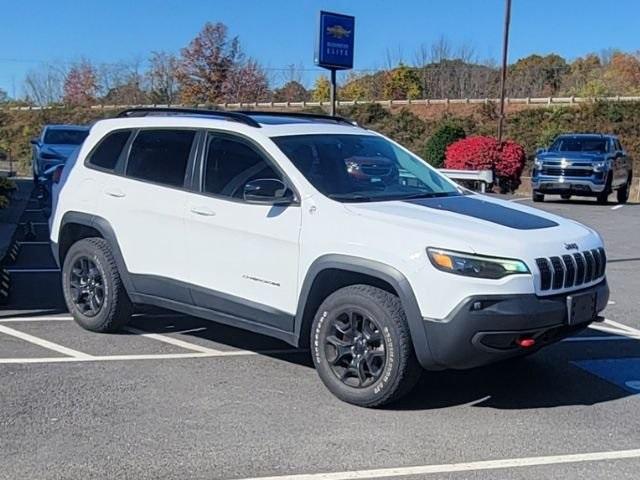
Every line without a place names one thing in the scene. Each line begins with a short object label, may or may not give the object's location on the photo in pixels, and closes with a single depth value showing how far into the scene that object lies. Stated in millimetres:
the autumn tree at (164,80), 63594
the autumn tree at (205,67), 62156
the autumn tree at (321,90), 64006
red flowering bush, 26656
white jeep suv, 4875
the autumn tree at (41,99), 65688
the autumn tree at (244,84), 63344
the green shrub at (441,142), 30830
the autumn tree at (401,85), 62531
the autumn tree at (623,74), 53934
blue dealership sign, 22875
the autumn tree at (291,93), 67250
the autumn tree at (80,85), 66312
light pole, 29062
